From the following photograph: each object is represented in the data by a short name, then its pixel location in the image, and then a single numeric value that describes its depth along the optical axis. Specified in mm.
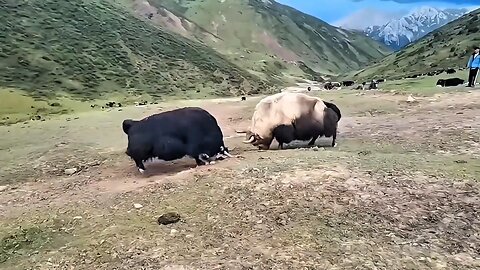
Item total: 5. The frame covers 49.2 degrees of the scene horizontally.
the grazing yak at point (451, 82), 23969
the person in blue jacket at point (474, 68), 21328
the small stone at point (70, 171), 11022
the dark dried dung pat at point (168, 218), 6820
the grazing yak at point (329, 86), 44319
